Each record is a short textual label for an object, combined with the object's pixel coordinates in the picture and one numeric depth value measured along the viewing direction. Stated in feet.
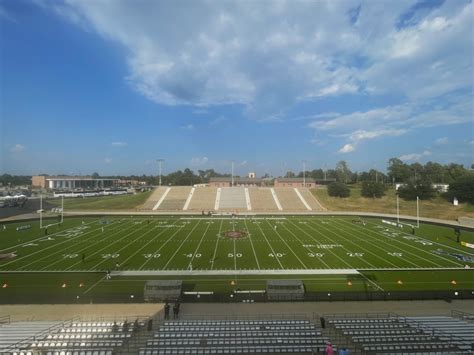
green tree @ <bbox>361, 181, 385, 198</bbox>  241.26
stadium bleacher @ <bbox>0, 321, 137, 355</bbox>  36.96
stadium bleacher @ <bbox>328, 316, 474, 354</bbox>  37.99
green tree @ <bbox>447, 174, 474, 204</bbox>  197.88
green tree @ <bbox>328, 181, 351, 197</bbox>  247.29
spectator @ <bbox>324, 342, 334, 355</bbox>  35.06
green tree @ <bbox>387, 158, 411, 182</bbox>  343.20
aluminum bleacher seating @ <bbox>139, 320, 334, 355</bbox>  37.42
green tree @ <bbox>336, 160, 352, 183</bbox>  453.70
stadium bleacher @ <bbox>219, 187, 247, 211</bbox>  229.31
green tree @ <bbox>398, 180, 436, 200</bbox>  219.41
